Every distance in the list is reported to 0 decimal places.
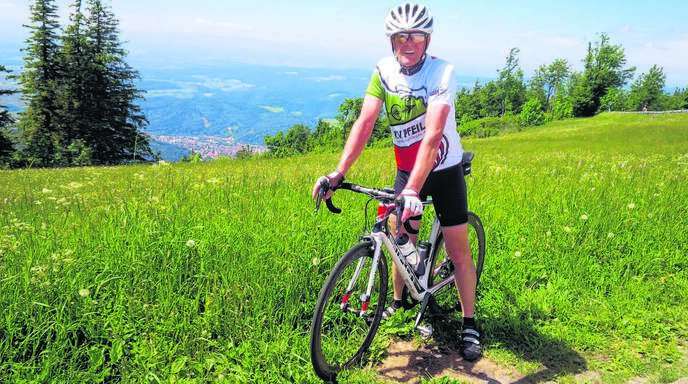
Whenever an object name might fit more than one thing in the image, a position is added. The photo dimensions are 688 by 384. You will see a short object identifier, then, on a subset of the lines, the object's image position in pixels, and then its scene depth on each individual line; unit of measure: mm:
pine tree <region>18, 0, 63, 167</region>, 44656
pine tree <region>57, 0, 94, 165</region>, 47500
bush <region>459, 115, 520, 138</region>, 66125
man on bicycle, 3055
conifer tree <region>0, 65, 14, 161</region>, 41825
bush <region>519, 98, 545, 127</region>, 89075
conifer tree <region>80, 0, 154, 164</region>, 50094
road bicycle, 3131
